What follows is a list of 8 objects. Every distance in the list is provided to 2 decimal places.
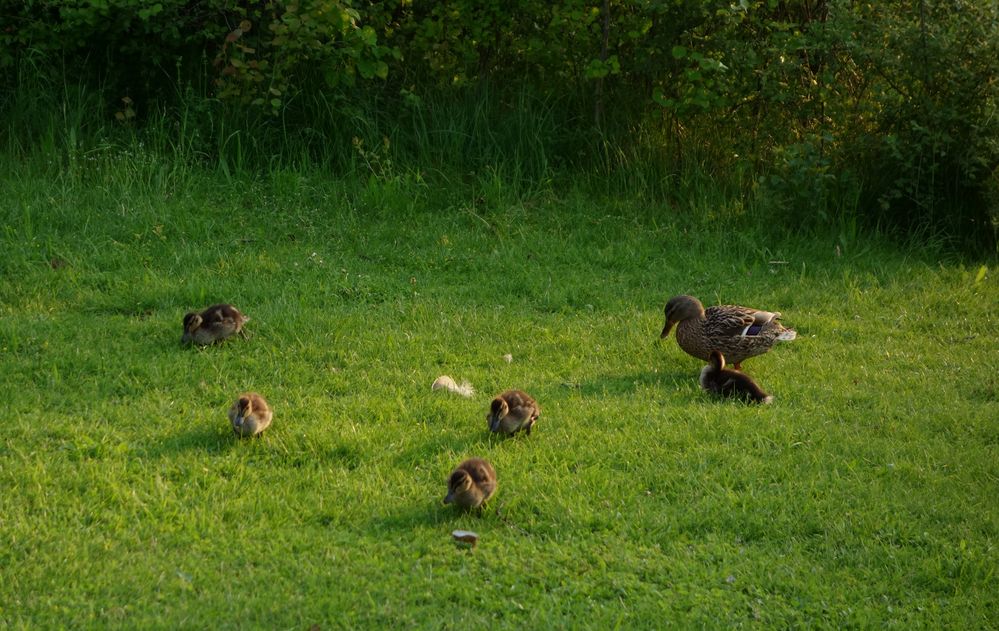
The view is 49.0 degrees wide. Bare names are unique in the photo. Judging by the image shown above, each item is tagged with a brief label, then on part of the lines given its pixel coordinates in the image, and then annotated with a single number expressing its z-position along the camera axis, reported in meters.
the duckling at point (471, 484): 5.81
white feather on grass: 7.68
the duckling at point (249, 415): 6.62
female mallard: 8.20
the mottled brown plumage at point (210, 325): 8.20
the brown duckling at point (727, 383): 7.65
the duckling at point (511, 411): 6.79
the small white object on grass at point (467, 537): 5.72
